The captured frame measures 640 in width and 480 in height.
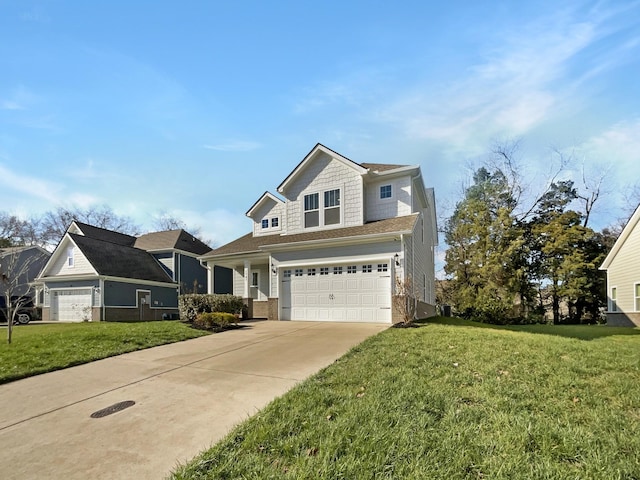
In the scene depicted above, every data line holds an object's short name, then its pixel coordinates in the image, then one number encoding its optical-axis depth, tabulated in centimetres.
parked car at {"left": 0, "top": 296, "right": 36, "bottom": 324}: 2162
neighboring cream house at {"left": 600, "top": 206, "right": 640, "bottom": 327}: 1856
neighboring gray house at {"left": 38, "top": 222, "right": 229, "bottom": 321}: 2173
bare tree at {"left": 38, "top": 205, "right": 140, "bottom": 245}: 3931
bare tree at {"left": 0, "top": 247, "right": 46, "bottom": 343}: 2344
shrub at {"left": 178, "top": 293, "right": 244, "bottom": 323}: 1444
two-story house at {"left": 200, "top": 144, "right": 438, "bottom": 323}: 1286
